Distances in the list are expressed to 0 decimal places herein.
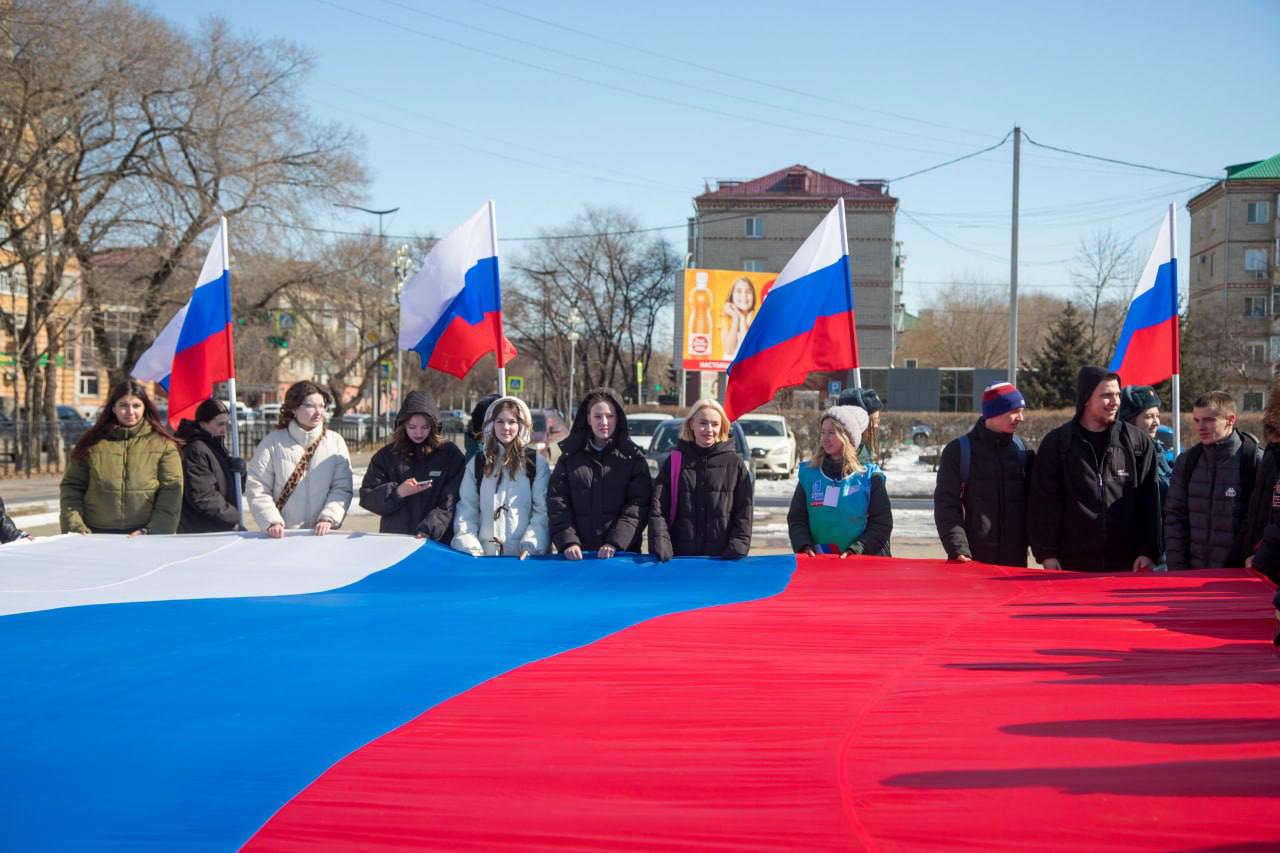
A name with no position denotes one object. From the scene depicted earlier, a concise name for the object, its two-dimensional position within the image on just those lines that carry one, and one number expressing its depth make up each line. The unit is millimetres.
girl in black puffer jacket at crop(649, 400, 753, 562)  6668
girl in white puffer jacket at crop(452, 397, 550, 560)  6844
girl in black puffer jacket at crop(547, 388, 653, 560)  6727
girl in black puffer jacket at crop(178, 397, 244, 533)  7520
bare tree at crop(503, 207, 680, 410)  66688
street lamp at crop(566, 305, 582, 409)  49991
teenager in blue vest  6676
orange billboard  31875
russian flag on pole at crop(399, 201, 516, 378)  8422
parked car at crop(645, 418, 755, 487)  18781
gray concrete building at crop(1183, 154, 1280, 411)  61656
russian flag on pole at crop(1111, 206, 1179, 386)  8508
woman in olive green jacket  7113
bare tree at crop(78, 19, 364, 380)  26375
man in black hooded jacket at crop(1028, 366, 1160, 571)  6359
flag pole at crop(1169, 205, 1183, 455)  8362
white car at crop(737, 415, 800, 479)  25031
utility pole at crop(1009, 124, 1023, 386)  26734
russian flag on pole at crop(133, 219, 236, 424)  8391
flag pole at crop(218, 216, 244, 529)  7664
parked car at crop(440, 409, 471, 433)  32959
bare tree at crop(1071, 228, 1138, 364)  50112
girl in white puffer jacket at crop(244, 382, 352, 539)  7102
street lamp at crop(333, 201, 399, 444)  33016
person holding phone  7062
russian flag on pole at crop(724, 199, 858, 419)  7785
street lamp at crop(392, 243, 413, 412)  34656
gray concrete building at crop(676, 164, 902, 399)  65750
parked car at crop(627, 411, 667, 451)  23945
